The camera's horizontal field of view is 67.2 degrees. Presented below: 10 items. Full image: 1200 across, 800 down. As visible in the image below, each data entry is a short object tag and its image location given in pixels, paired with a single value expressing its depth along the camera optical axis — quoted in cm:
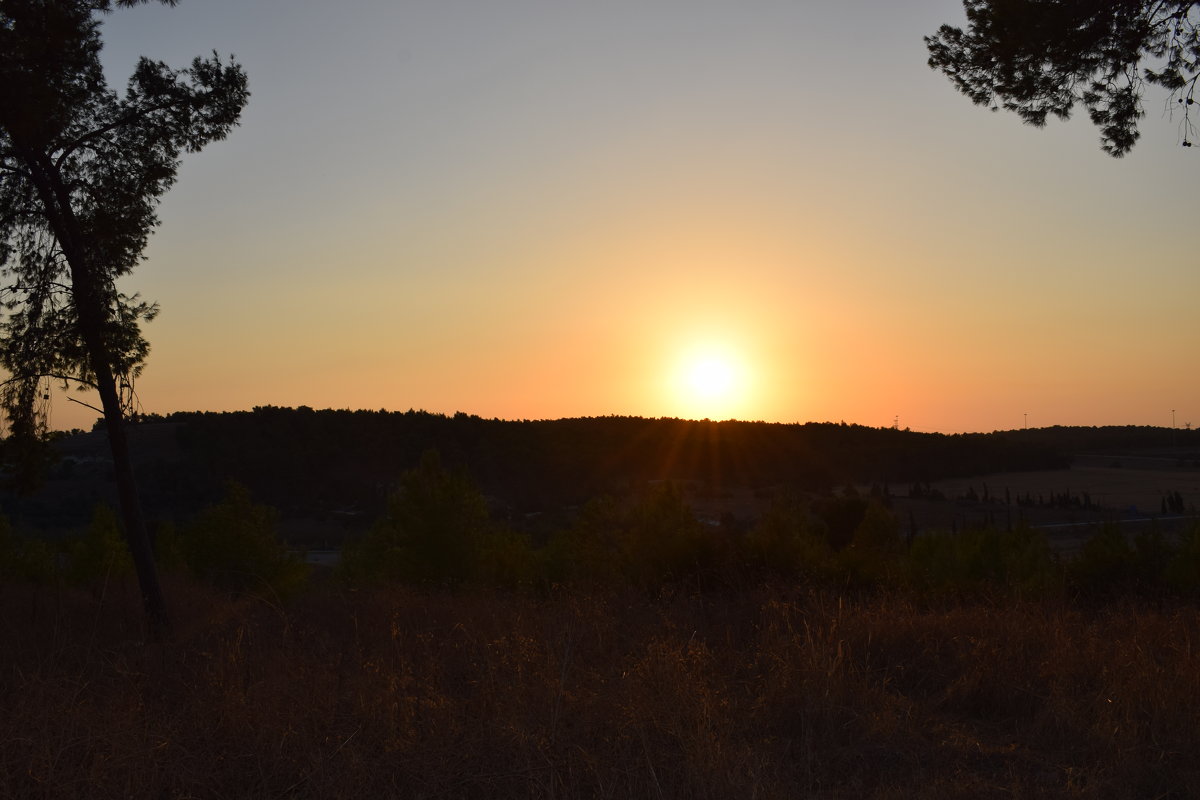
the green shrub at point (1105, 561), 1969
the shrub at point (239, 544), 2942
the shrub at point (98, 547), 2998
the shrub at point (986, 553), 2739
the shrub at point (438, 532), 3036
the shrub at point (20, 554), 2313
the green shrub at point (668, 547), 1747
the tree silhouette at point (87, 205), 1062
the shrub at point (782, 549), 1684
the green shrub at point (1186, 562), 1849
